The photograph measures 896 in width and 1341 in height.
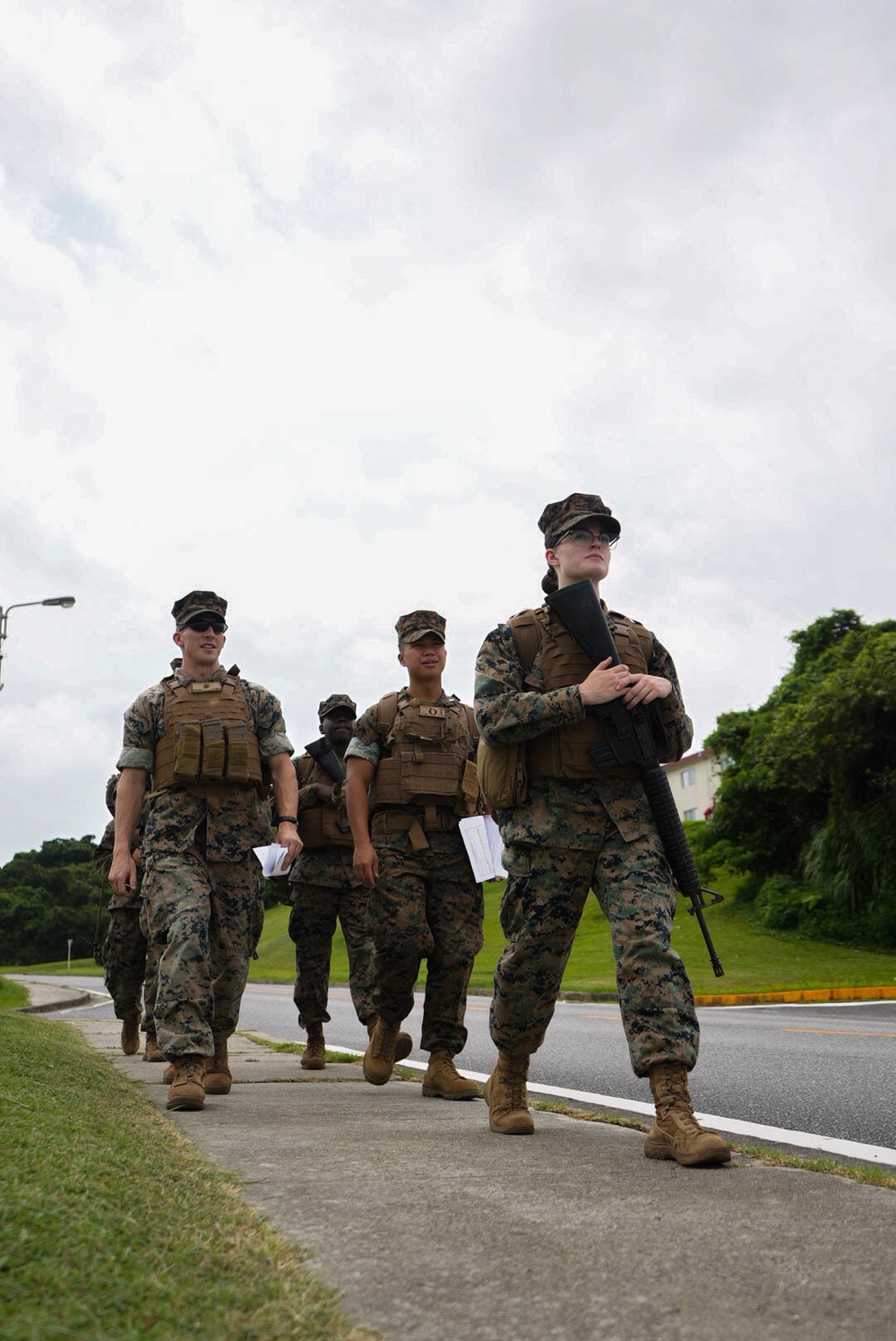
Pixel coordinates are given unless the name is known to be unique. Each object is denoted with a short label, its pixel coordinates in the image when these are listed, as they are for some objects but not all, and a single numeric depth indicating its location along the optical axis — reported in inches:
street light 759.7
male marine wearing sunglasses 207.8
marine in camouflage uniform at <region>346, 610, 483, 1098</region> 232.7
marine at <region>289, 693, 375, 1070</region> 307.9
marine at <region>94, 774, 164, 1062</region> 335.9
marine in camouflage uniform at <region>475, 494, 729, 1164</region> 152.3
